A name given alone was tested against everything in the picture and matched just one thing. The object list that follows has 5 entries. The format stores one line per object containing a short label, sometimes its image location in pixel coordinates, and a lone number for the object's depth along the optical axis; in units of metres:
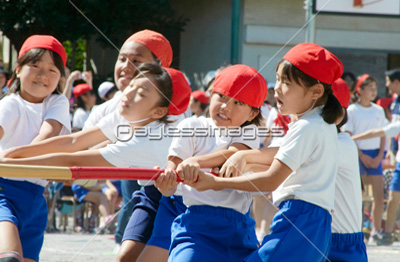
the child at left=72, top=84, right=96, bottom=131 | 18.36
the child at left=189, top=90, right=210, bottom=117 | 17.80
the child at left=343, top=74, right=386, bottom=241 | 16.39
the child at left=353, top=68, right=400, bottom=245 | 15.68
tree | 25.14
